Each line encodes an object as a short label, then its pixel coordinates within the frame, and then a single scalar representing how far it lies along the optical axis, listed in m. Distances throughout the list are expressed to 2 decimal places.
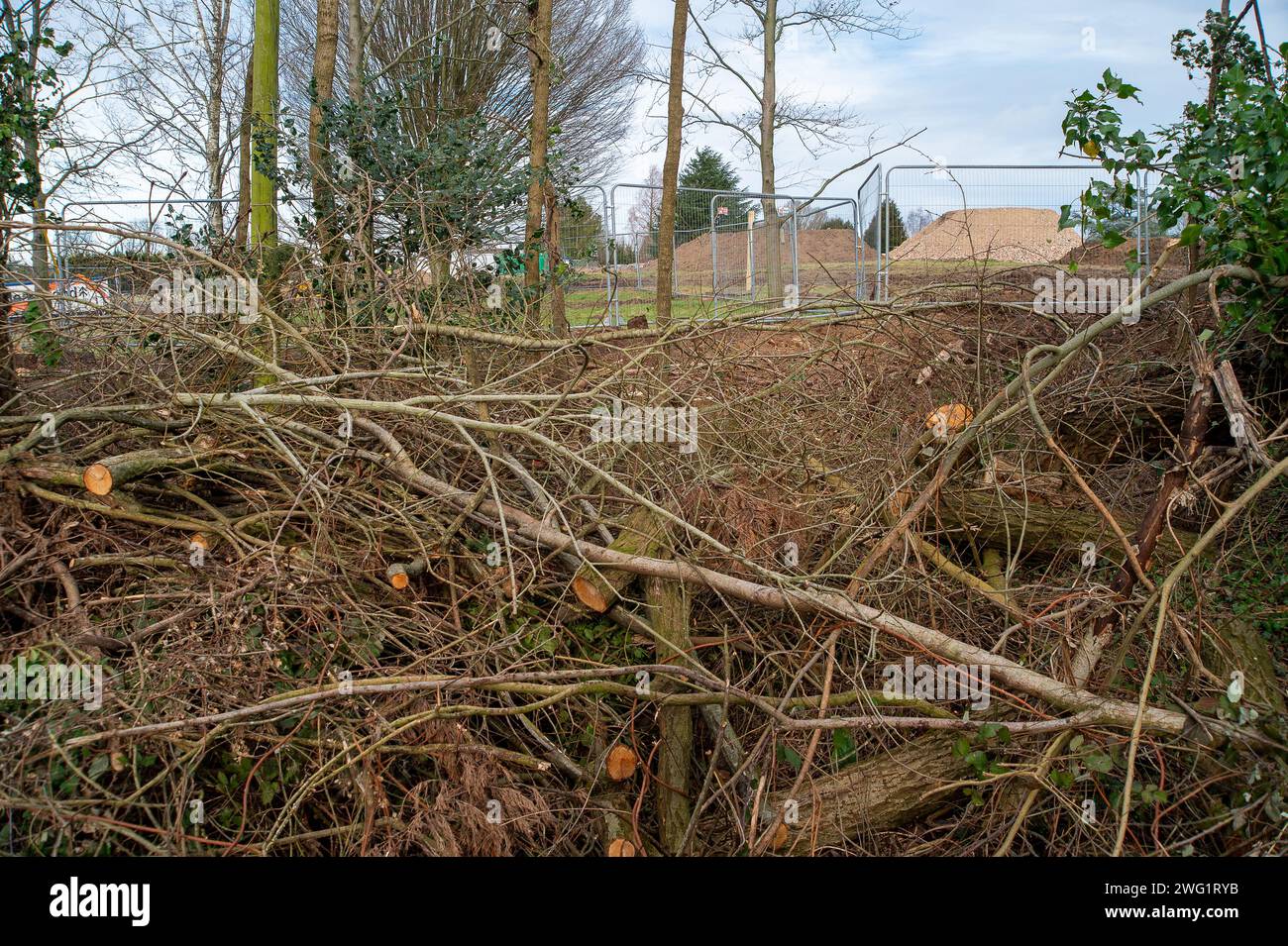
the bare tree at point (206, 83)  13.45
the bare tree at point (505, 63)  17.02
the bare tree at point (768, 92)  17.36
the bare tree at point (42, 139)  7.04
